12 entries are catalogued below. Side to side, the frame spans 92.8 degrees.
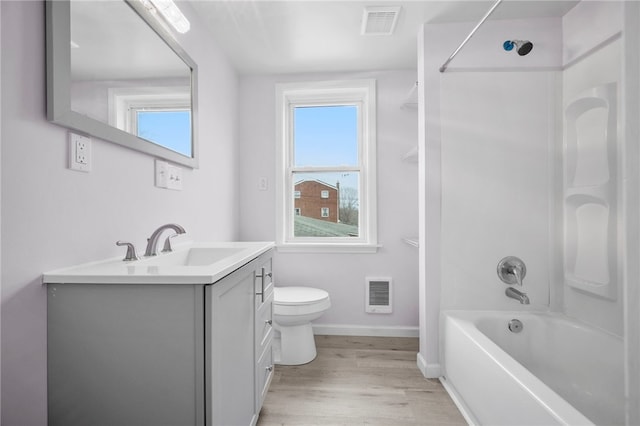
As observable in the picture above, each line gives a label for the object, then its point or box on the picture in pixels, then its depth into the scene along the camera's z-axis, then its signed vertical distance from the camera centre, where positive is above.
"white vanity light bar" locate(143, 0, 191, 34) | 1.32 +0.89
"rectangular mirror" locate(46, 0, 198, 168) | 0.89 +0.51
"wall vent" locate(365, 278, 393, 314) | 2.48 -0.68
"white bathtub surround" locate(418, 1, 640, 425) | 1.64 +0.19
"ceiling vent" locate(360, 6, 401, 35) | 1.74 +1.16
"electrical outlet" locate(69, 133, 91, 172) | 0.94 +0.19
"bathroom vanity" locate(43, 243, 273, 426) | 0.83 -0.37
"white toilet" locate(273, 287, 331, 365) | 1.94 -0.71
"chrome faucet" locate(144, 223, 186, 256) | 1.26 -0.12
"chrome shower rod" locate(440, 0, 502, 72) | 1.61 +0.87
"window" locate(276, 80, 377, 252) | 2.58 +0.37
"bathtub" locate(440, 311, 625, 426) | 1.05 -0.71
